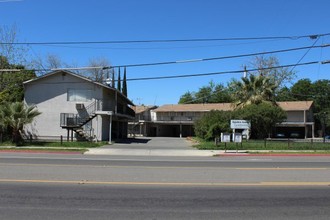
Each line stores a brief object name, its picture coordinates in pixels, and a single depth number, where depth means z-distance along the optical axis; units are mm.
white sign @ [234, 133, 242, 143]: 27344
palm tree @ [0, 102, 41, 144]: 31453
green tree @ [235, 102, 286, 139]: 39469
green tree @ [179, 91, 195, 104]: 95862
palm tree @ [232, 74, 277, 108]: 45103
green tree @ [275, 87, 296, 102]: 75650
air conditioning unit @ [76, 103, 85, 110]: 36775
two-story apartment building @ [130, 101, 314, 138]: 60250
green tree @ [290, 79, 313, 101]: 81612
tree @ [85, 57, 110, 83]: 63503
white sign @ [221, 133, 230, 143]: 27359
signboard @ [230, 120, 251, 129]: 30469
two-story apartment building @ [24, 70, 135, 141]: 37000
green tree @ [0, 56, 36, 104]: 41094
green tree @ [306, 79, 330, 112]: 80500
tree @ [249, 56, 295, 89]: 65688
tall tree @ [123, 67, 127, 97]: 72375
